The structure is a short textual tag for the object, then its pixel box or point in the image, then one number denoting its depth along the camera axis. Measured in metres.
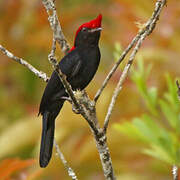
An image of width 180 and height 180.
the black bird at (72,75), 6.28
